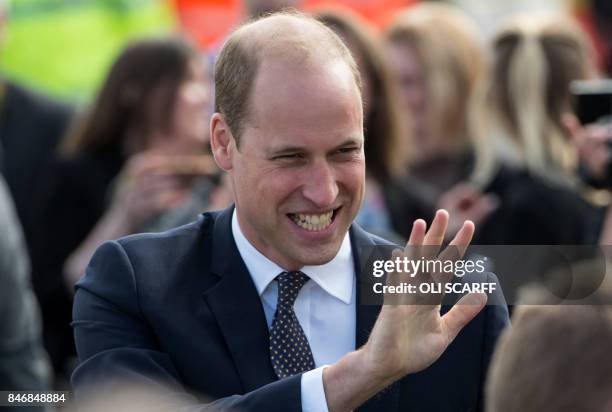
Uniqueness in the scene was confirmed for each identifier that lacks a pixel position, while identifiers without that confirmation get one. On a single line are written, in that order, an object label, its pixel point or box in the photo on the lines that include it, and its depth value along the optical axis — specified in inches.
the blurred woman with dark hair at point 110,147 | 466.3
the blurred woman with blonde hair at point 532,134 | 434.6
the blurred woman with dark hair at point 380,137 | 465.7
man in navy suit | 243.0
